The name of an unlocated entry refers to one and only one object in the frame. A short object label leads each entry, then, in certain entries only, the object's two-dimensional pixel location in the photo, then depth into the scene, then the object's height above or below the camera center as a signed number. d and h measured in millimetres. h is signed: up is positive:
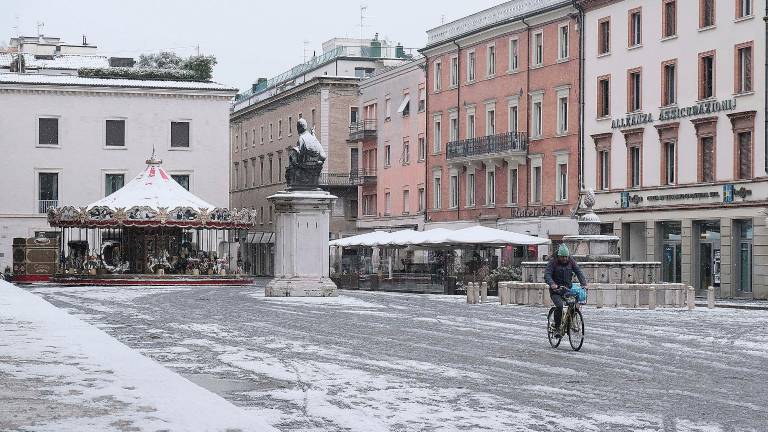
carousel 60688 +944
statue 43281 +2630
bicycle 21375 -1030
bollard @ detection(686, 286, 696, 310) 37781 -1085
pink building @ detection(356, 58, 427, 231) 76312 +5959
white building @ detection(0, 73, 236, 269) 75812 +6037
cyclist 21859 -314
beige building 90688 +7195
